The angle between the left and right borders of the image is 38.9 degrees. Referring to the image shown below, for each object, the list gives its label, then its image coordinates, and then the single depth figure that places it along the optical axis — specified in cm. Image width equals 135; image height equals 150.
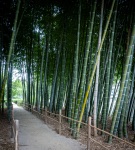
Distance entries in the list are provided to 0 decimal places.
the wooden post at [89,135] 365
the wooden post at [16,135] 279
